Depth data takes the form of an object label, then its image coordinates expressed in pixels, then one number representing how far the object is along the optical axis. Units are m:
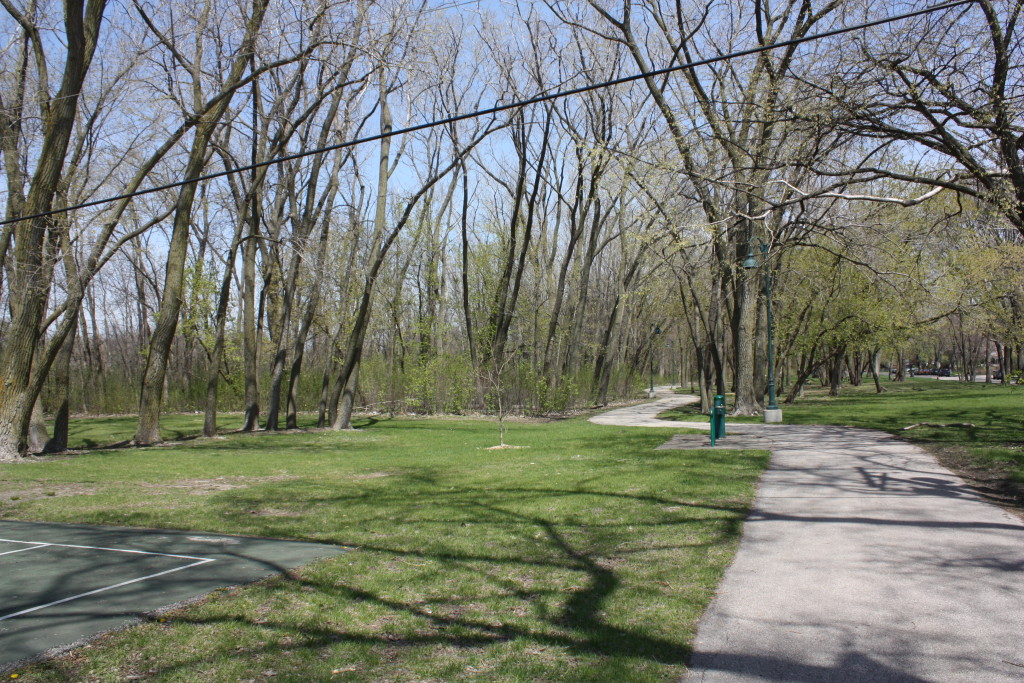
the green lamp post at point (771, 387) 20.78
